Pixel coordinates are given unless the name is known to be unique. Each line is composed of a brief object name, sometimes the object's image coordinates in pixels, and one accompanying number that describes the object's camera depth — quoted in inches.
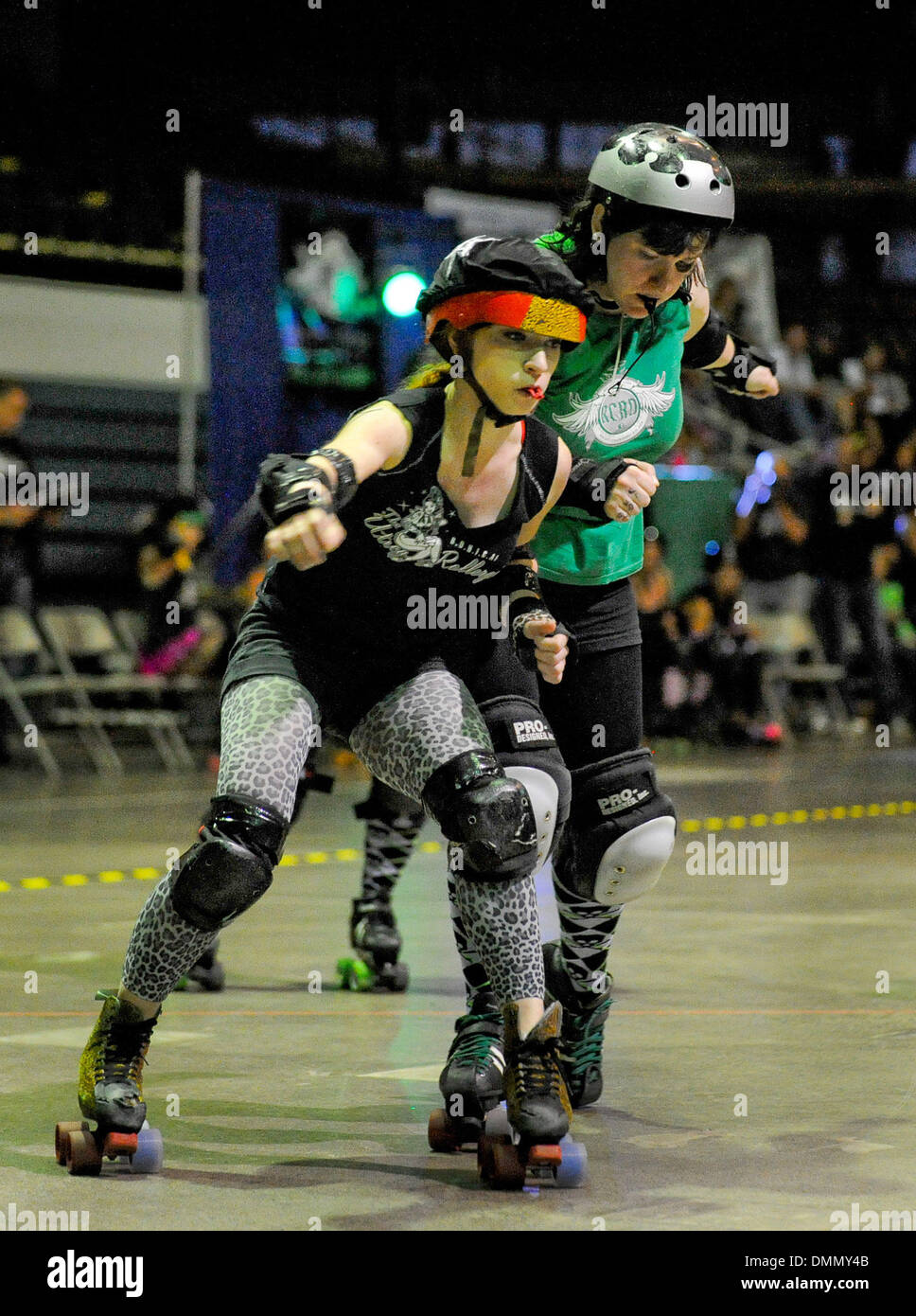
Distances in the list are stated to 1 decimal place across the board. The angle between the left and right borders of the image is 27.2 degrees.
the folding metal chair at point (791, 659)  519.2
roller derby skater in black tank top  104.3
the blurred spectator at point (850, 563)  506.9
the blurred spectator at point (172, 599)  415.5
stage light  490.9
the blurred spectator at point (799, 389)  591.5
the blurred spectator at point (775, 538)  514.6
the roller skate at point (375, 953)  171.9
